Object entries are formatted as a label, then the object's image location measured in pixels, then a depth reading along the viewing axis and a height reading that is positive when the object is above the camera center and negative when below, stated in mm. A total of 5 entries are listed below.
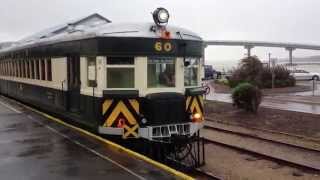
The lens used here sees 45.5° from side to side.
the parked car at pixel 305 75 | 37597 -488
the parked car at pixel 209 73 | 45386 -219
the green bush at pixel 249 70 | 26981 +54
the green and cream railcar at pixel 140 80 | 8158 -185
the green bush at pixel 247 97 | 16481 -1132
